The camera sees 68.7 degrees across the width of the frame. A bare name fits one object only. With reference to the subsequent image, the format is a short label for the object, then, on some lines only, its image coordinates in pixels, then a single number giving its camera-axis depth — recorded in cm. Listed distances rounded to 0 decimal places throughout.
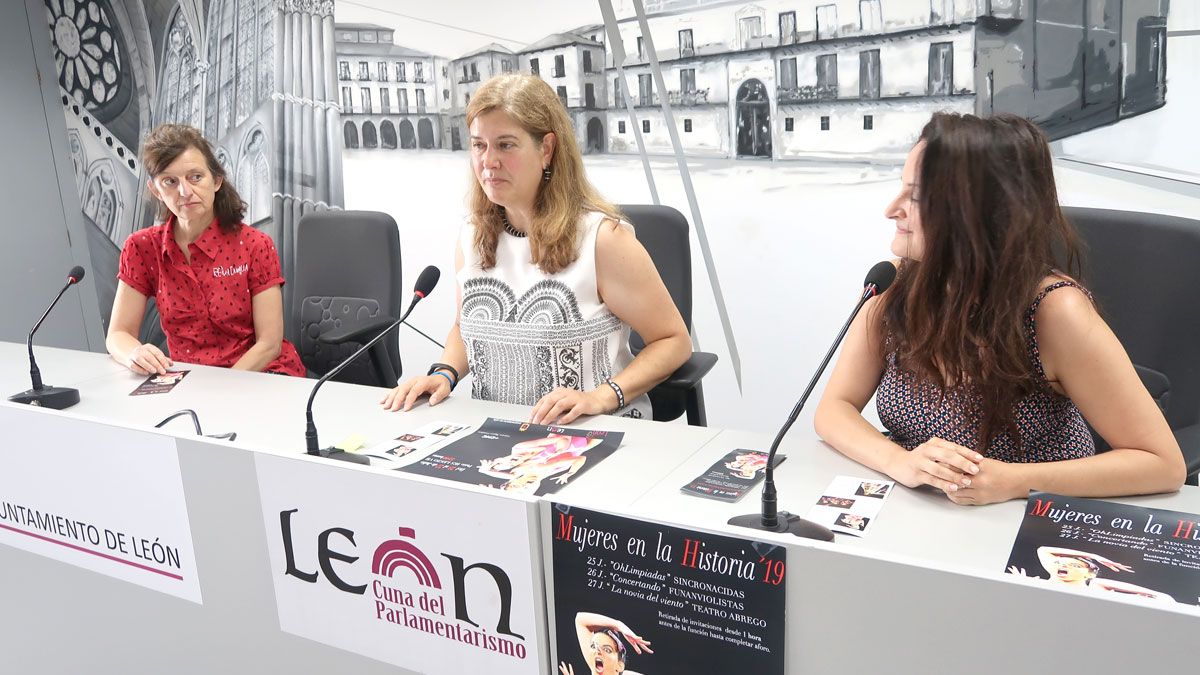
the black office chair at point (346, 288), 252
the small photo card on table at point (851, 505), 114
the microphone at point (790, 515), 102
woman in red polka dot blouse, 228
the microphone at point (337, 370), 142
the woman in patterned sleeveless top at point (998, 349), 121
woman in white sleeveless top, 177
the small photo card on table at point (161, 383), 199
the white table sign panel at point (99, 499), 119
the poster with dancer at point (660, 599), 83
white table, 73
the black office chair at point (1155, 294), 156
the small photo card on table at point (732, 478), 125
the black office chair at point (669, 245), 215
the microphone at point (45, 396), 183
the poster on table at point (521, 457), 133
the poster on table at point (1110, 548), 94
